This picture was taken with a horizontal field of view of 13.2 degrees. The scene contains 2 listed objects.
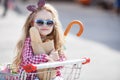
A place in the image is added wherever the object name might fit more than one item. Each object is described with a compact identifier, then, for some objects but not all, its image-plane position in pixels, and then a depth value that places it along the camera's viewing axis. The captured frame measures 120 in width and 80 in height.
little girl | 4.05
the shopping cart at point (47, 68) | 3.59
